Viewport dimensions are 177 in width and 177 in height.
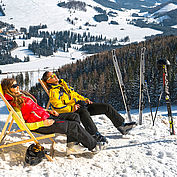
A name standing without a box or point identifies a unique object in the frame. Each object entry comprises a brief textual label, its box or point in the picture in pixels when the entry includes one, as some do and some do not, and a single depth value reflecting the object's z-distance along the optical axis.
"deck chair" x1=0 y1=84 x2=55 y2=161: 4.44
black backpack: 4.57
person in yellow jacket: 5.59
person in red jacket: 4.63
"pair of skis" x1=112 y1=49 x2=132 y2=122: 7.52
